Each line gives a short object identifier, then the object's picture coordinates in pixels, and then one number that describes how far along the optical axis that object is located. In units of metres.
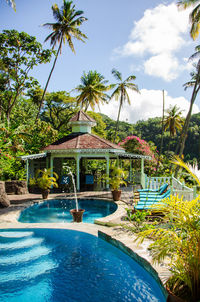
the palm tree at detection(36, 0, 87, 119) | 22.73
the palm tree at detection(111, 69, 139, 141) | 27.22
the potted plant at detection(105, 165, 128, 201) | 12.27
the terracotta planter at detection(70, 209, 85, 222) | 8.74
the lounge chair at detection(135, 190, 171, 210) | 7.82
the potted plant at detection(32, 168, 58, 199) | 12.72
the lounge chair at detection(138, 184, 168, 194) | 10.25
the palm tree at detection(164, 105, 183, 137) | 30.44
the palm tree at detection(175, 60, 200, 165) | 17.53
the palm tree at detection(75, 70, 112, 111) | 28.09
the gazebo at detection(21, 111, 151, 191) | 15.82
